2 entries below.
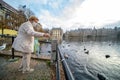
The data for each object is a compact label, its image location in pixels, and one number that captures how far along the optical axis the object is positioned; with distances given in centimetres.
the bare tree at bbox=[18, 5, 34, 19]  2249
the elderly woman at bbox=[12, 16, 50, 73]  159
